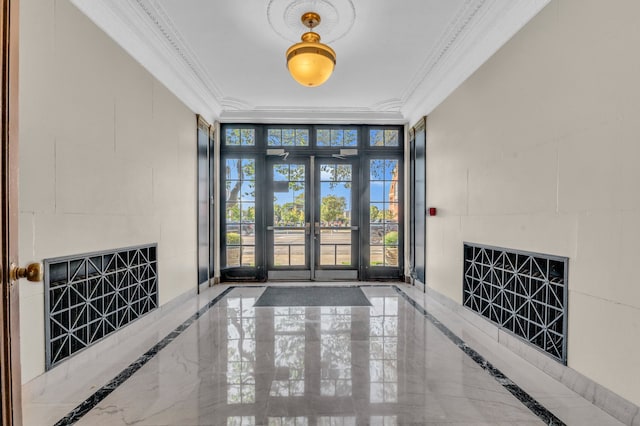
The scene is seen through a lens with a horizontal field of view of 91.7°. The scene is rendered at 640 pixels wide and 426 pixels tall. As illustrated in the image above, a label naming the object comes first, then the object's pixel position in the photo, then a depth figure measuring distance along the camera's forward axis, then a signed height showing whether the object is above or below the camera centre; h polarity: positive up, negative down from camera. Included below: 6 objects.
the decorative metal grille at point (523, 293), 2.18 -0.67
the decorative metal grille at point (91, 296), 2.12 -0.67
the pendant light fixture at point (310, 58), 2.73 +1.38
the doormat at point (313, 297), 4.04 -1.18
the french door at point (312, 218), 5.43 -0.10
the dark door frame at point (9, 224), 0.98 -0.03
